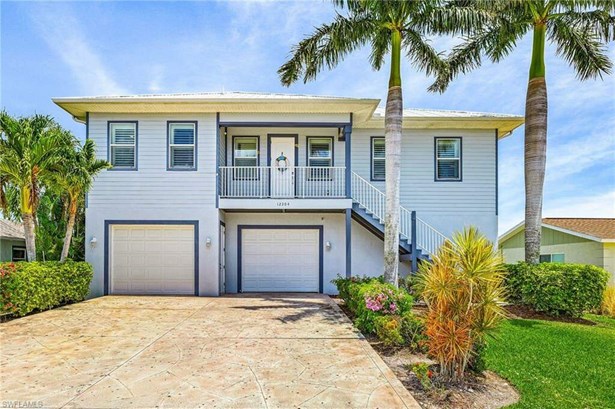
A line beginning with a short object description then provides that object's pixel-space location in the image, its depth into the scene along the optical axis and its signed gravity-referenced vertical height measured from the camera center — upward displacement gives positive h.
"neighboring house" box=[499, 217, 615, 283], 14.93 -1.38
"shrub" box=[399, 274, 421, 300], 11.58 -2.34
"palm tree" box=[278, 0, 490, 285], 10.05 +4.39
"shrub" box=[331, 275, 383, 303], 10.03 -1.97
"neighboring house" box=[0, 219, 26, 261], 17.55 -1.63
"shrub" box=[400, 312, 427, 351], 6.71 -2.13
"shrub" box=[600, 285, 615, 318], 11.52 -2.77
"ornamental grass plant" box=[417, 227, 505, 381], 5.10 -1.20
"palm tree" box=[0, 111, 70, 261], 9.50 +1.16
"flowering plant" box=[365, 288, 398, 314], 7.65 -1.81
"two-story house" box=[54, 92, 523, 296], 12.80 +0.57
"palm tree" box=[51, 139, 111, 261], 10.34 +0.81
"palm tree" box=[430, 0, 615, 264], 11.32 +4.73
